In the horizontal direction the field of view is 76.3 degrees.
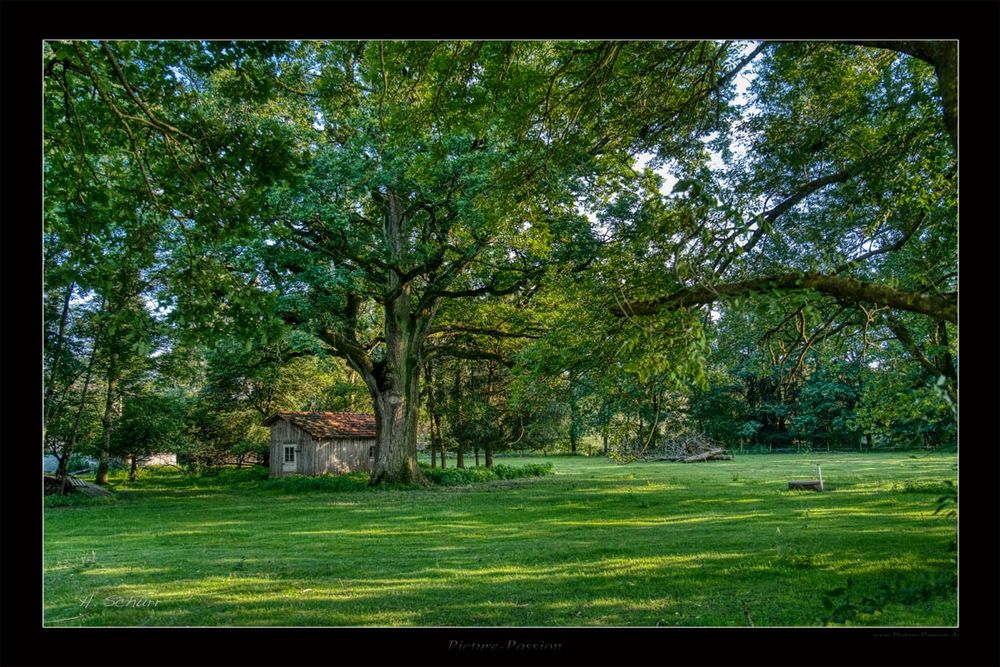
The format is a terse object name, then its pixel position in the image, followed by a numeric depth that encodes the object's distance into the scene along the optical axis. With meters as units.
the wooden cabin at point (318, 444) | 19.61
